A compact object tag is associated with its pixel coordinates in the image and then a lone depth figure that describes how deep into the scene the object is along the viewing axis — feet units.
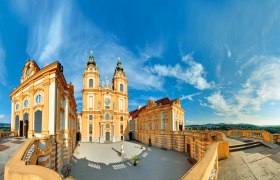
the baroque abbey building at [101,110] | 140.56
